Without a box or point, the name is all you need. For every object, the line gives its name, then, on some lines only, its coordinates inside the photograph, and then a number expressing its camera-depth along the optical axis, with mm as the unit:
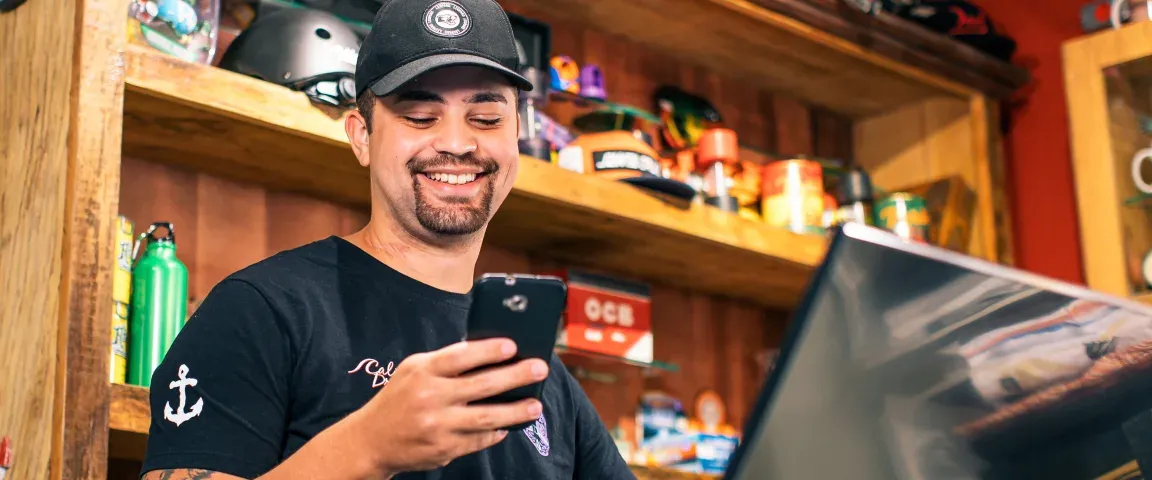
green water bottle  1681
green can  2756
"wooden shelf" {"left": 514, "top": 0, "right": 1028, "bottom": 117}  2521
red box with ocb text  2344
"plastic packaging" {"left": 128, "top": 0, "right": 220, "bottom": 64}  1734
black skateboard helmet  1826
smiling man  1097
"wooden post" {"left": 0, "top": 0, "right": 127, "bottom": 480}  1521
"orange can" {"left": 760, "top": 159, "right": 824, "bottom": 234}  2600
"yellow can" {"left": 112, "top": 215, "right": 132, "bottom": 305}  1687
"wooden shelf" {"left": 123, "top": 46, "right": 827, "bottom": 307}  1737
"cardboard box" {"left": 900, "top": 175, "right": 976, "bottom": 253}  2877
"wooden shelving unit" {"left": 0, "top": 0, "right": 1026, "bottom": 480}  1556
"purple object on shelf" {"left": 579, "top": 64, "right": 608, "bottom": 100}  2439
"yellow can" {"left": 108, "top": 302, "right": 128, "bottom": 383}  1644
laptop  604
